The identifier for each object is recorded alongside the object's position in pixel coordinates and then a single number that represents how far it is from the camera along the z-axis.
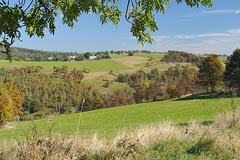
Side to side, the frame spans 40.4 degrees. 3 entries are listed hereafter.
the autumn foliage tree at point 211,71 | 53.97
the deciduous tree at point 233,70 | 47.75
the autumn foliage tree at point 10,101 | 41.85
